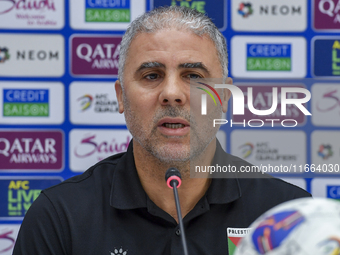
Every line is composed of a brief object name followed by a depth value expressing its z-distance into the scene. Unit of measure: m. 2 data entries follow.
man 2.74
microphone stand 2.61
